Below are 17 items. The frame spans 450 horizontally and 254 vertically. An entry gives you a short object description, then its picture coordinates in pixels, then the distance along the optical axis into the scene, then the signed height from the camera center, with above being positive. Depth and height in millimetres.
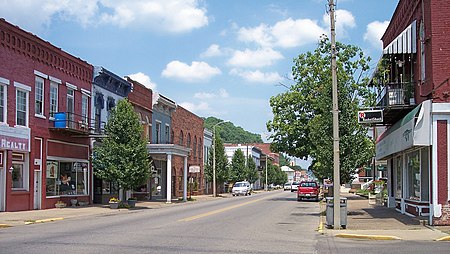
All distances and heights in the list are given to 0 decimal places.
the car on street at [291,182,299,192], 80550 -4539
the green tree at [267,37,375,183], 46156 +4848
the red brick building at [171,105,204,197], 55125 +1529
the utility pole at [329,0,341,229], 19094 -525
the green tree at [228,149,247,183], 77375 -1397
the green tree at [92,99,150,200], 32719 +220
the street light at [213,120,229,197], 58478 -1120
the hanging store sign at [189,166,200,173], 49344 -1161
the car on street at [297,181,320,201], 48125 -2939
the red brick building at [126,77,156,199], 43938 +3899
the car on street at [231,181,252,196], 66500 -3949
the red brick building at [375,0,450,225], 20094 +2031
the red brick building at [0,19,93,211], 27578 +1779
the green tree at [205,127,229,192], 62219 -922
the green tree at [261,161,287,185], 116369 -4085
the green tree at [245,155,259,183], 86188 -2387
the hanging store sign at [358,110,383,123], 22219 +1598
